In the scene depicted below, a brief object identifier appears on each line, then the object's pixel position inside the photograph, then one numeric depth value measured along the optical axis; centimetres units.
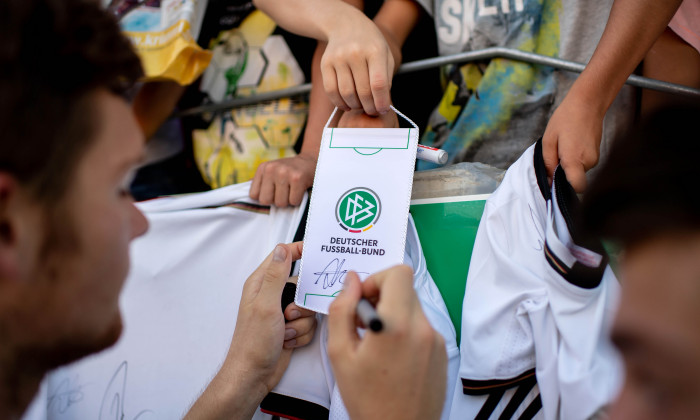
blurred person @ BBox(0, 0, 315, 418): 52
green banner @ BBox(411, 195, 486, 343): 91
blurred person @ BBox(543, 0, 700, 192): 83
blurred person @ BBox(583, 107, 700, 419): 40
